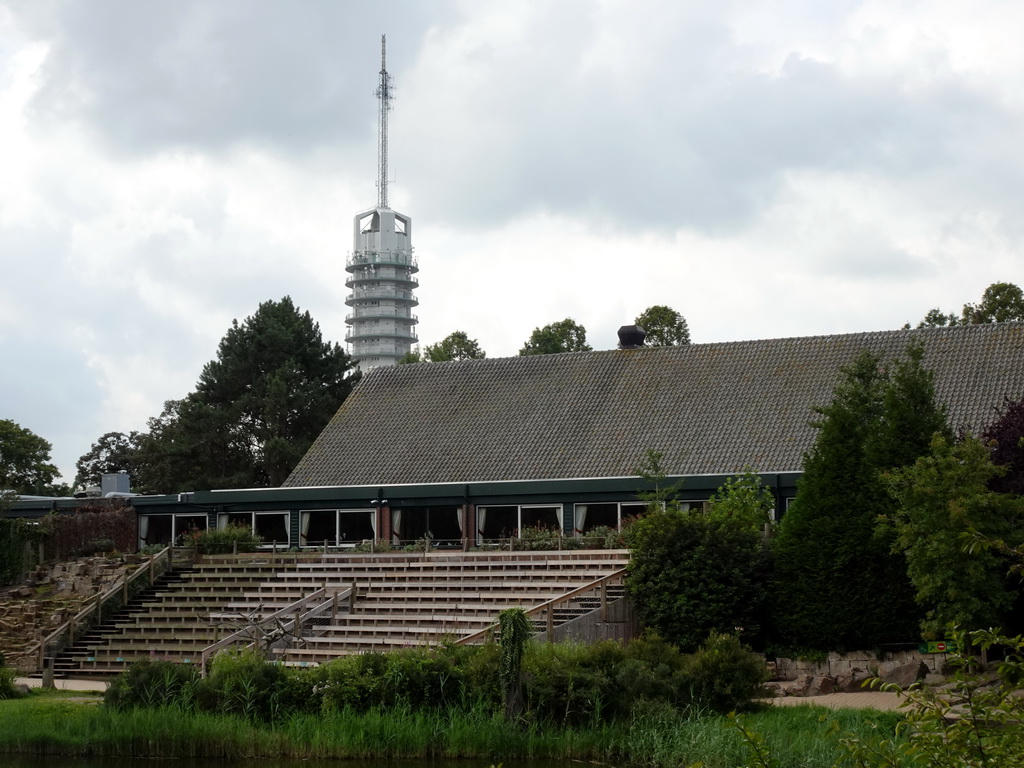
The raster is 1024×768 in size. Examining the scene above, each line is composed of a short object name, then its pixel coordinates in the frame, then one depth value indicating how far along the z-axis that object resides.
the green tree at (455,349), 67.88
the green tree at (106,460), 67.12
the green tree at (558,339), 61.12
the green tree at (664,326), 56.81
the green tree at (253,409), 57.53
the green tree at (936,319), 50.62
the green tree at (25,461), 61.94
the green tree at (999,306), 47.91
